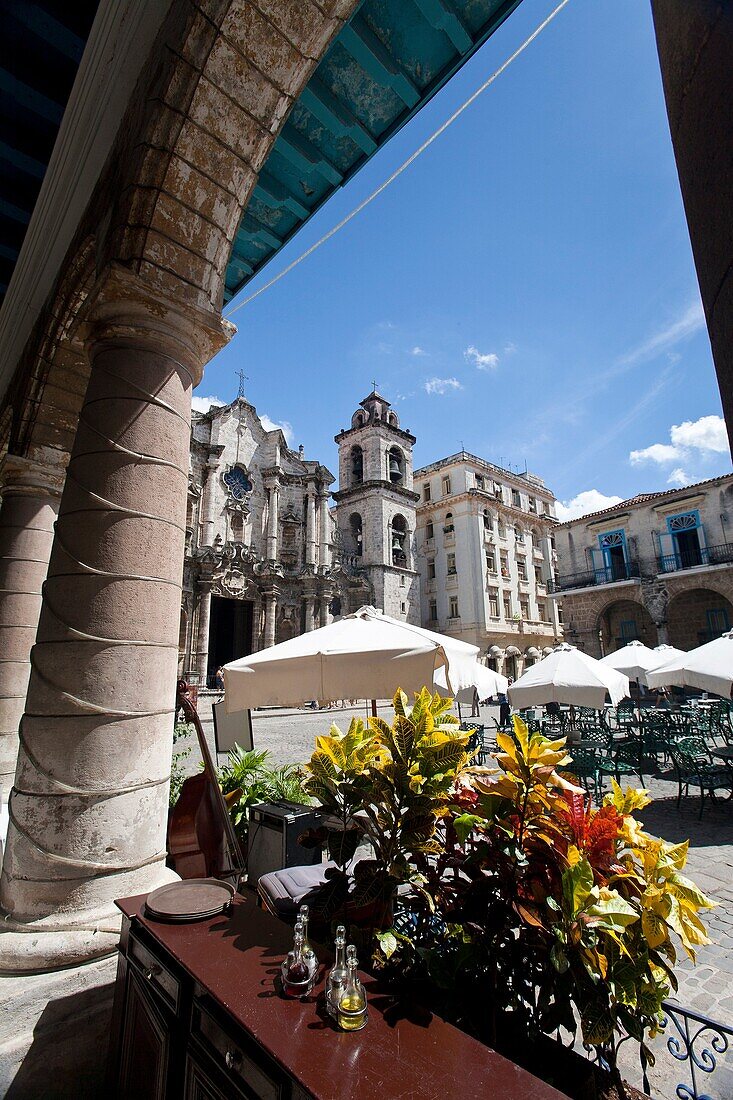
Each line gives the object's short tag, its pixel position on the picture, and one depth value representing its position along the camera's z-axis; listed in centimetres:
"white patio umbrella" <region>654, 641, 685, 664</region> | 1308
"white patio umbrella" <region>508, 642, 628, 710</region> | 842
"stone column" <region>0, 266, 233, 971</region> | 221
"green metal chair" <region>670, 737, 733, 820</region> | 648
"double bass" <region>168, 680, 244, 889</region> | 326
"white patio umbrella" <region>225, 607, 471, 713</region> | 446
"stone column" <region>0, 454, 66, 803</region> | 459
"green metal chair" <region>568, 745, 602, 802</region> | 703
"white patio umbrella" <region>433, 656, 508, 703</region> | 469
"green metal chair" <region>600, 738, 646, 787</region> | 723
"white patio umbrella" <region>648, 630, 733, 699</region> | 820
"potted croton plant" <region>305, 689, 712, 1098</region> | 143
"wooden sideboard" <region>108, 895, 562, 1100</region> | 107
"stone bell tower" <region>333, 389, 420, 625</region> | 3039
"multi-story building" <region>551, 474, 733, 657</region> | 2364
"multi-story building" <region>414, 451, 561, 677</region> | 3312
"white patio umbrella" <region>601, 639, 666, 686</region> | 1268
